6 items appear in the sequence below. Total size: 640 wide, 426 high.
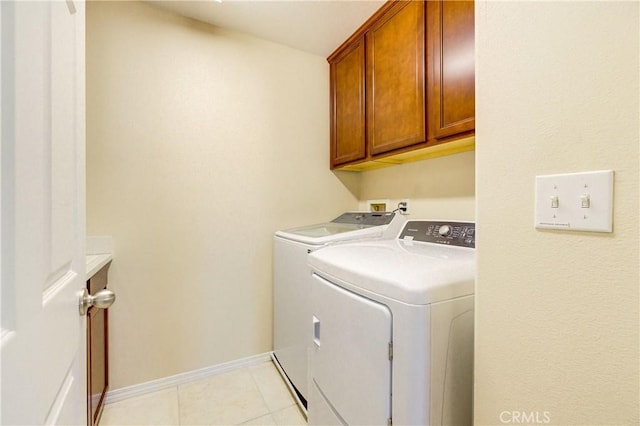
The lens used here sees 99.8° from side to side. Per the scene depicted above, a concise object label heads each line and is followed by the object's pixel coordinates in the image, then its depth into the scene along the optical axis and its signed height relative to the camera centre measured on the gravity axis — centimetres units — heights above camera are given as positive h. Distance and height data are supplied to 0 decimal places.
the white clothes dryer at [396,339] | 76 -41
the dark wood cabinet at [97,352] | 122 -74
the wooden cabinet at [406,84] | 128 +73
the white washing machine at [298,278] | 154 -43
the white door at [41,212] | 33 +0
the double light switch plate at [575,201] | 49 +2
